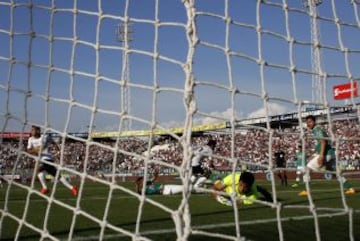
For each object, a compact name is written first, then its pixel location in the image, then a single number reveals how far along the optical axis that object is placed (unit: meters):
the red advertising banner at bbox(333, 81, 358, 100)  35.97
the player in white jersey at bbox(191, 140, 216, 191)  9.56
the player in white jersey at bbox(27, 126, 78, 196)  6.09
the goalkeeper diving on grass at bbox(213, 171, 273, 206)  6.65
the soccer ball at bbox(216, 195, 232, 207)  7.19
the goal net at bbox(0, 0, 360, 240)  2.91
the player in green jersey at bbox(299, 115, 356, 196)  7.86
